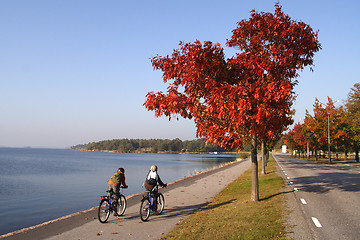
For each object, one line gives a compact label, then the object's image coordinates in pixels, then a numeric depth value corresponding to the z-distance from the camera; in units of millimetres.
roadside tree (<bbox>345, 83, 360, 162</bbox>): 46447
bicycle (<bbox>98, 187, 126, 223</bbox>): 9828
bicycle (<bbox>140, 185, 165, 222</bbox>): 9902
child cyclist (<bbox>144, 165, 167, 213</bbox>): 10703
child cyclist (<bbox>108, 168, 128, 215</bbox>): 10633
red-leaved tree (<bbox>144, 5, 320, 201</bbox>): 9570
